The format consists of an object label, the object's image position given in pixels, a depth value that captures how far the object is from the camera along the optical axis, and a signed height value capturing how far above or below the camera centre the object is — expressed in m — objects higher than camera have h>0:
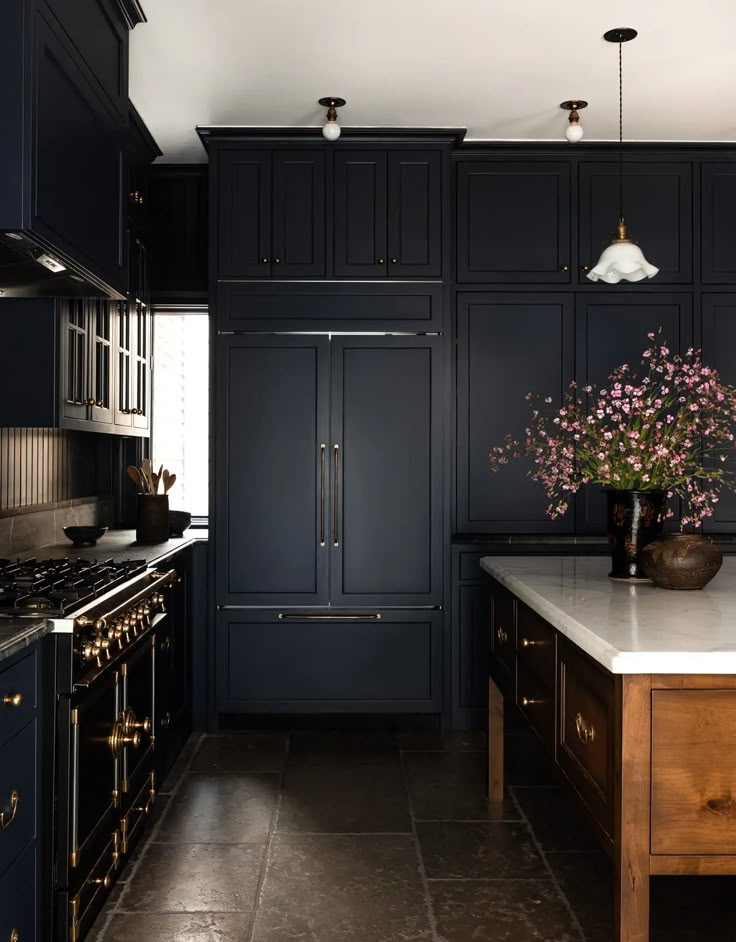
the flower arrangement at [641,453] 2.71 +0.03
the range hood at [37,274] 2.27 +0.53
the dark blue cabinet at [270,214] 4.30 +1.16
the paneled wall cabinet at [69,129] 2.10 +0.86
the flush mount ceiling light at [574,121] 3.94 +1.51
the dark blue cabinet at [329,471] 4.30 -0.04
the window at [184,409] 4.95 +0.29
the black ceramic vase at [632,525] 2.79 -0.18
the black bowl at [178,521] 4.34 -0.28
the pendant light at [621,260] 3.15 +0.70
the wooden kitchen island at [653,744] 1.79 -0.56
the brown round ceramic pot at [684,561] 2.59 -0.27
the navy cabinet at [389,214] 4.32 +1.17
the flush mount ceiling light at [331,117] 3.92 +1.51
